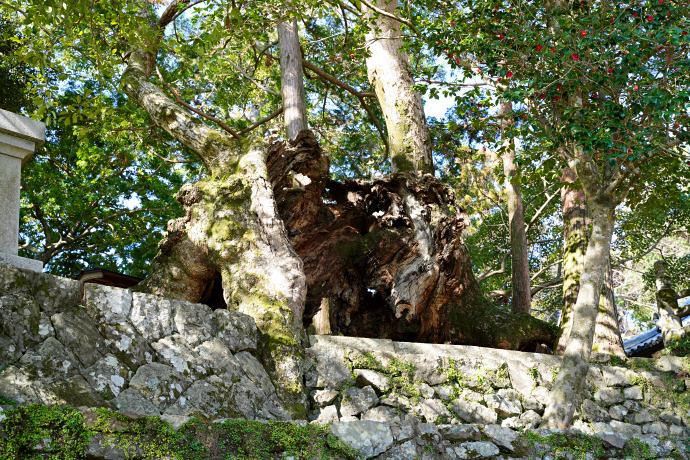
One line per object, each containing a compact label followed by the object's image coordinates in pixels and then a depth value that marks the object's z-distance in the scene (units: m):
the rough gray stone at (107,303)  4.01
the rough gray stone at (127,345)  3.98
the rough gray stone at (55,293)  3.73
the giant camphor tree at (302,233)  5.59
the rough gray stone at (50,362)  3.43
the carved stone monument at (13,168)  4.18
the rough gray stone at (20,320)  3.47
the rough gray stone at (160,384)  3.90
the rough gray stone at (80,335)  3.72
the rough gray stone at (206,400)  4.00
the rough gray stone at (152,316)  4.22
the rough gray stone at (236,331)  4.71
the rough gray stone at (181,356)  4.21
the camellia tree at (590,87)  5.50
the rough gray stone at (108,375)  3.69
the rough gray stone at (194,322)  4.46
